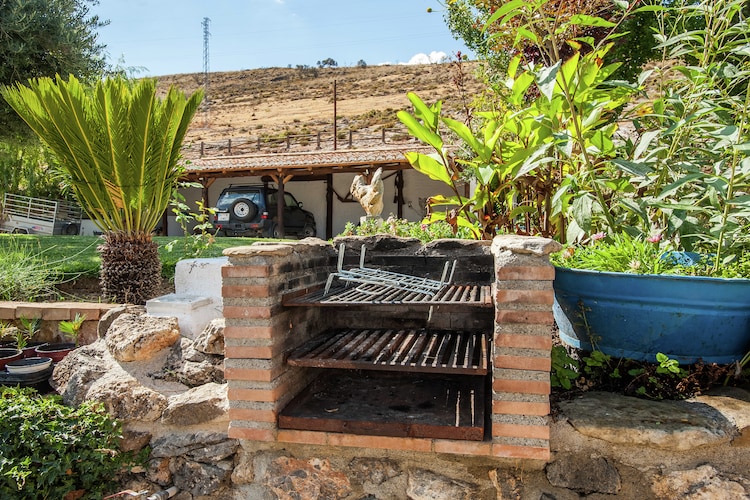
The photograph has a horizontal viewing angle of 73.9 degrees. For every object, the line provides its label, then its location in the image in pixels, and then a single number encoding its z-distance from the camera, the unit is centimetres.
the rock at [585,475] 184
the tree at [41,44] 597
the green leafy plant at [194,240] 445
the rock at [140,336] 276
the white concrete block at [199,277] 332
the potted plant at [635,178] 192
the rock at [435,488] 195
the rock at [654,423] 176
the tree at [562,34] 241
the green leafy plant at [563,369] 211
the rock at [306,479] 210
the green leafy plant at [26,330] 341
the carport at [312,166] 1177
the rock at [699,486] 175
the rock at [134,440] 240
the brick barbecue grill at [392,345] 180
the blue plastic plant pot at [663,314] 184
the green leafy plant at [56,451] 211
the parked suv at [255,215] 1228
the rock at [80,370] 261
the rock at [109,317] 316
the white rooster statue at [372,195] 654
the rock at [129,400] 242
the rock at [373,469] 203
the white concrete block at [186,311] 301
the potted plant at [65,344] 322
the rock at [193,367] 263
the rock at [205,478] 227
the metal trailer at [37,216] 1255
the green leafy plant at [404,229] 419
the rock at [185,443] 230
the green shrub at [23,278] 407
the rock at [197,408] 232
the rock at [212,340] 264
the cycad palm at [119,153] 374
